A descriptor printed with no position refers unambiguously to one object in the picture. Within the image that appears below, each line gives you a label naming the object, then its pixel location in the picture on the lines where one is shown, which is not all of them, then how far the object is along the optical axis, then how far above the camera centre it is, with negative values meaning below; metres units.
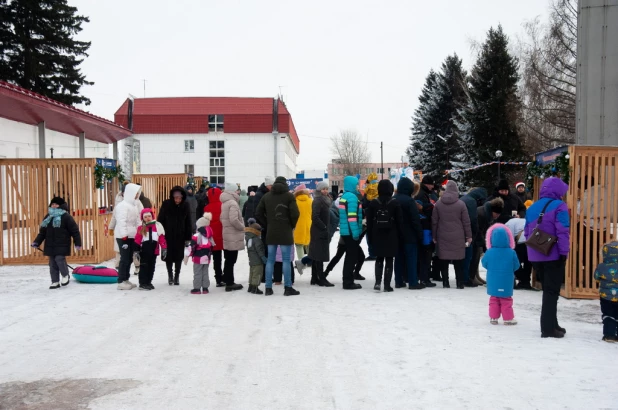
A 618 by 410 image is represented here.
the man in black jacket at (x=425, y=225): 11.80 -0.87
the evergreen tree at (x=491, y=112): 44.94 +4.67
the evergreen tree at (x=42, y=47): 41.31 +8.77
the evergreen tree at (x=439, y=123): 56.00 +4.89
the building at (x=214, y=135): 66.94 +4.49
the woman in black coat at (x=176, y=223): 12.20 -0.85
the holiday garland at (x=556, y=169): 10.53 +0.14
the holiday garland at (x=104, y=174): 15.91 +0.11
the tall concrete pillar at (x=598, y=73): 15.18 +2.49
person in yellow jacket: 12.59 -0.77
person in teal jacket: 11.38 -0.83
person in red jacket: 11.65 -0.87
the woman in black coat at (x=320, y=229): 11.73 -0.93
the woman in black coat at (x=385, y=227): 11.02 -0.85
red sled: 12.37 -1.85
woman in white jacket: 11.62 -0.95
